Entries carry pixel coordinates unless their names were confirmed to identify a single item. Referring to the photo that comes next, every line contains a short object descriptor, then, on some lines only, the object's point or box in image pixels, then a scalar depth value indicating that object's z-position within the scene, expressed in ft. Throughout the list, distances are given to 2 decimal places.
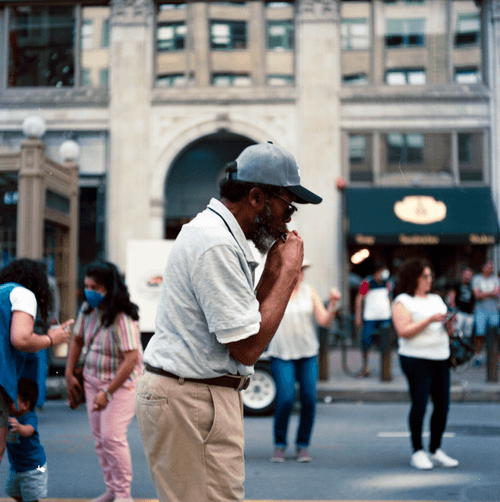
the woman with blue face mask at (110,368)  15.16
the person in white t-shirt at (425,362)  19.12
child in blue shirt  13.24
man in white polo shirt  6.89
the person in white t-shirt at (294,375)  20.29
